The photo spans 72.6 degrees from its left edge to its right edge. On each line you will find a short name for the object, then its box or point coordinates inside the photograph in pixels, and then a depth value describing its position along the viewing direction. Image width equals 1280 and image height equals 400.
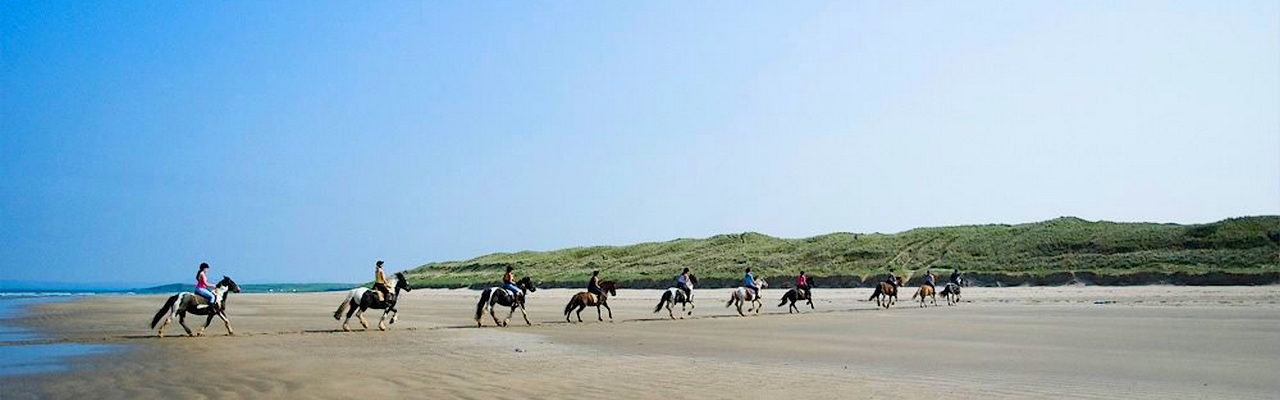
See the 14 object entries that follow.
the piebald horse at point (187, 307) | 19.84
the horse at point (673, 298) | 29.45
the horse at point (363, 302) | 22.62
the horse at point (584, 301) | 27.16
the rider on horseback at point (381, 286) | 23.05
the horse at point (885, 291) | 35.59
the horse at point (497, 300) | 25.05
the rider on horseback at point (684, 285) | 31.15
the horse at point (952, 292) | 38.50
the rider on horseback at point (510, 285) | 25.70
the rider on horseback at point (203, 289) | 20.17
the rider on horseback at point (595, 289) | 27.75
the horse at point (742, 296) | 31.65
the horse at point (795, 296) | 33.16
